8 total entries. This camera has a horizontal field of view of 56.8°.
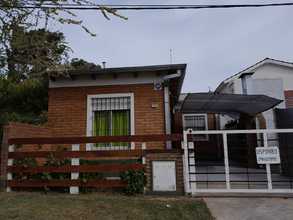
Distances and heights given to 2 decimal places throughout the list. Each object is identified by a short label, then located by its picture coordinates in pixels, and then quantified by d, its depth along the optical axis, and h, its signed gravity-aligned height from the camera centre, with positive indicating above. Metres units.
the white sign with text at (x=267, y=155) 6.49 -0.26
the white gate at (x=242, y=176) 6.41 -0.92
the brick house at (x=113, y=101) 8.64 +1.48
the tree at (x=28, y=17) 4.83 +2.46
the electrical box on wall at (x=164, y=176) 6.54 -0.73
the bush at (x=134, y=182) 6.54 -0.86
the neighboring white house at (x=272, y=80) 12.87 +3.17
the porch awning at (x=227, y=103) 9.02 +1.60
